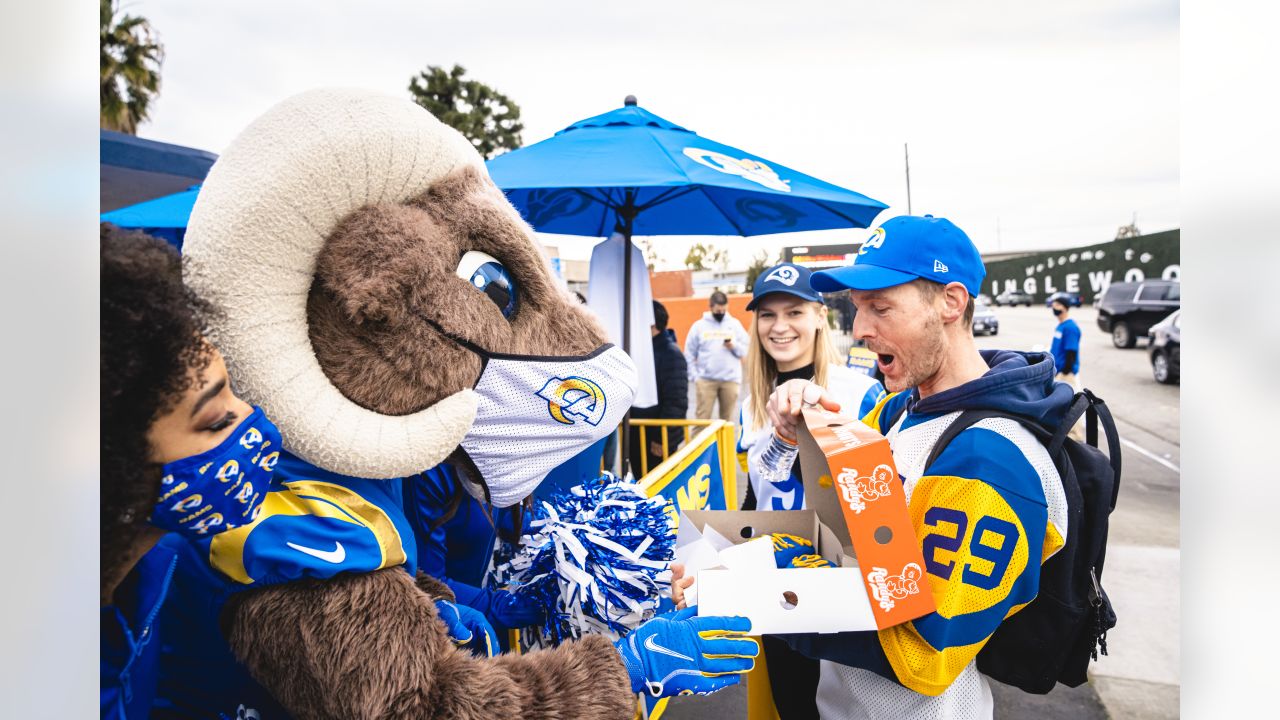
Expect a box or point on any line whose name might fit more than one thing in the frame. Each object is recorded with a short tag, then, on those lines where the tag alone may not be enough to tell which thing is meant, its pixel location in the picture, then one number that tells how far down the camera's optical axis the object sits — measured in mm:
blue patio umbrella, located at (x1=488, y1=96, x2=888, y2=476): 3541
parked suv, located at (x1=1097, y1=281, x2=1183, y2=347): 20703
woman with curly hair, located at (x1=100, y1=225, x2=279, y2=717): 955
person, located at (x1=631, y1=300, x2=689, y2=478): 7898
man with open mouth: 1493
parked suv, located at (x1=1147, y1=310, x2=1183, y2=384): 15289
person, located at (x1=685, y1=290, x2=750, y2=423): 9203
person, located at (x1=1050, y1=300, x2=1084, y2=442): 10461
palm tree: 13336
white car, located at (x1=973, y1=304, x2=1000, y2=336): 24781
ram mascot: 1270
